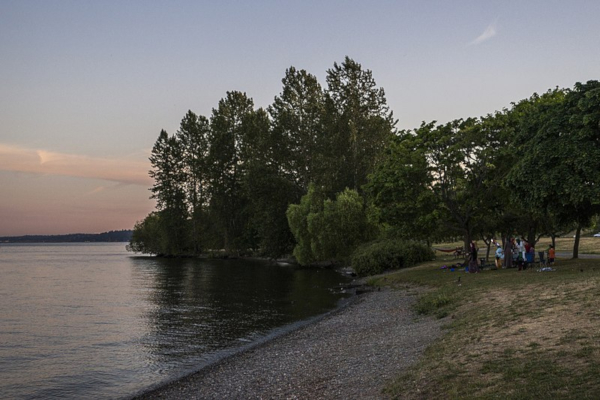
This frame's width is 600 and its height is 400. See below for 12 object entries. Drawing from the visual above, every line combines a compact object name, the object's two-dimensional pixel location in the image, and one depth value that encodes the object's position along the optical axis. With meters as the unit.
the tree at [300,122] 82.12
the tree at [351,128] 78.31
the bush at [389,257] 53.53
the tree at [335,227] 66.69
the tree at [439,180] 40.44
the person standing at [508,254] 37.19
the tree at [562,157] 28.07
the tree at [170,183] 116.94
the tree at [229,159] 100.69
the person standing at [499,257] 38.00
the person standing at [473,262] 37.44
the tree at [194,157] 110.31
